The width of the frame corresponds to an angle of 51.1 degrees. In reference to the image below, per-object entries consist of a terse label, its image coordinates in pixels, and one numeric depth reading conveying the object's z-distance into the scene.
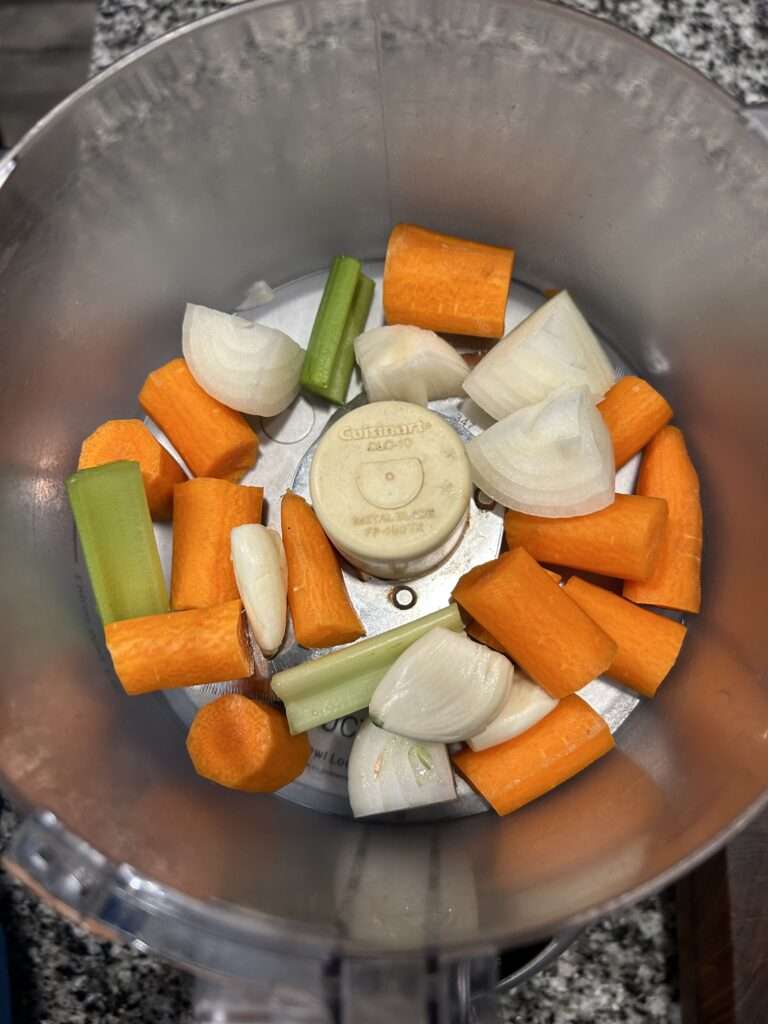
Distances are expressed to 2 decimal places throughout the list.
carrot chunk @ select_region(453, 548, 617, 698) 0.20
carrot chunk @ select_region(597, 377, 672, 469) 0.23
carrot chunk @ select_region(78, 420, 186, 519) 0.23
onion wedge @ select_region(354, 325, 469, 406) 0.23
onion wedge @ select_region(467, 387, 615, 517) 0.21
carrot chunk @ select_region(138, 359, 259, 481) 0.23
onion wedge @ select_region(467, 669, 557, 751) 0.21
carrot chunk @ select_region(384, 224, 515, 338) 0.24
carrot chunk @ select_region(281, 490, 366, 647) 0.22
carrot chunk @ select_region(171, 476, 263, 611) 0.22
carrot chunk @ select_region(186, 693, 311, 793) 0.21
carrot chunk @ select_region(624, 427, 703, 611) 0.22
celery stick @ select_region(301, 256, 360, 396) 0.24
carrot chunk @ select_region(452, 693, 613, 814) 0.21
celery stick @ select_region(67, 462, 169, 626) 0.21
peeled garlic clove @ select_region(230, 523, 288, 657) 0.22
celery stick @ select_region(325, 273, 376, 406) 0.25
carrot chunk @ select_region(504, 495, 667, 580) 0.21
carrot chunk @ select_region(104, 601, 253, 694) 0.21
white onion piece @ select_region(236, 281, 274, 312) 0.26
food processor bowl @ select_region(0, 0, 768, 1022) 0.16
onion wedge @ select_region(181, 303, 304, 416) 0.23
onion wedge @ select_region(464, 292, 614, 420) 0.23
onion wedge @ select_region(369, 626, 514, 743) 0.20
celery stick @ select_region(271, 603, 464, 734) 0.21
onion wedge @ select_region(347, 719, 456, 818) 0.21
